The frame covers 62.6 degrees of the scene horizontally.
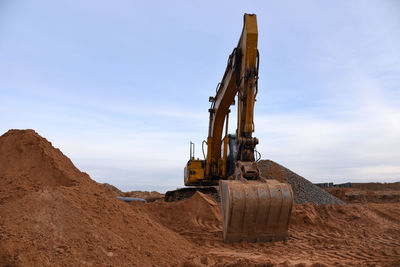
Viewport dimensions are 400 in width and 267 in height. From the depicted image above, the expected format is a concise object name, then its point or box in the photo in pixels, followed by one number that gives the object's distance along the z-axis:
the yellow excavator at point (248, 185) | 5.48
